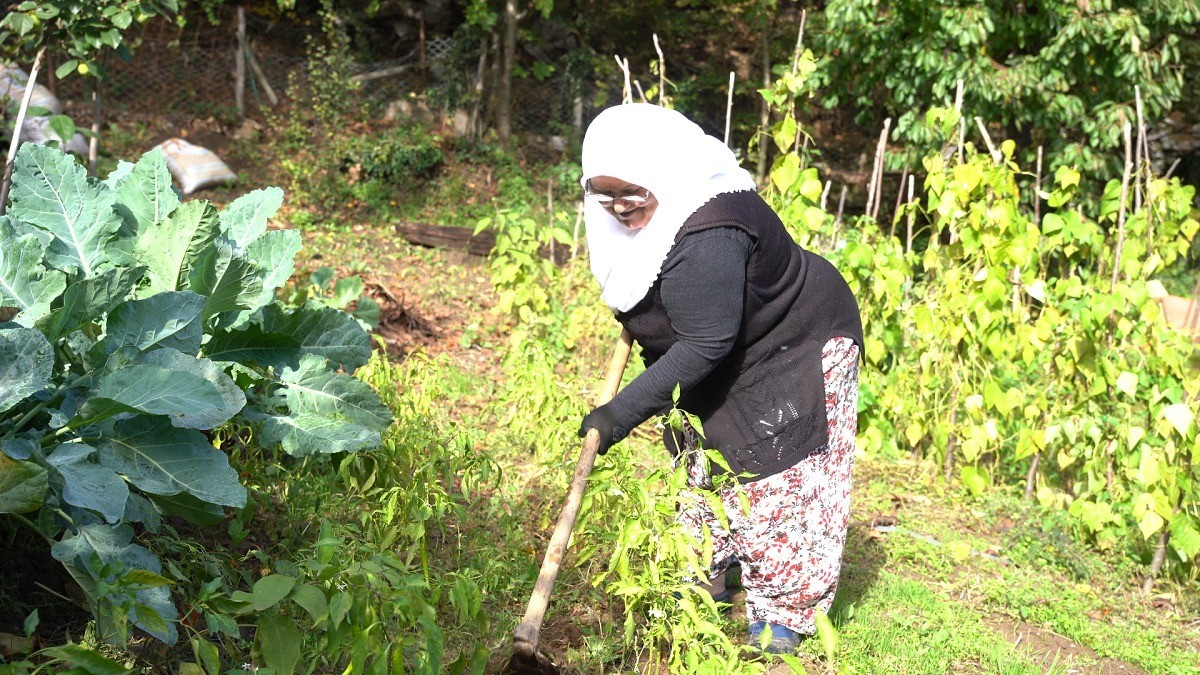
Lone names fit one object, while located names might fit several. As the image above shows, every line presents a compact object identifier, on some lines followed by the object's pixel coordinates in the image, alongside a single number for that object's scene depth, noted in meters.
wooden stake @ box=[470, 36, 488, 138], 11.30
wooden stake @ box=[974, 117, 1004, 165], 4.33
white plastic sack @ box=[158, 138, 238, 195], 9.01
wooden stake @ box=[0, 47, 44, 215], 3.66
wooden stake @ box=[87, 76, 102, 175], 4.85
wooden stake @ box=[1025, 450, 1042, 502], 4.49
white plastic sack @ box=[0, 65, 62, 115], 8.64
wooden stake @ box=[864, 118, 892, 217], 5.11
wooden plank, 8.13
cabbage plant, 2.16
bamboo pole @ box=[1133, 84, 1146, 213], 4.50
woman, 2.46
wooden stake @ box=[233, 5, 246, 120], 11.06
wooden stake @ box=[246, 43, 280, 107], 11.44
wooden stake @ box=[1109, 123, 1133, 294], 4.32
